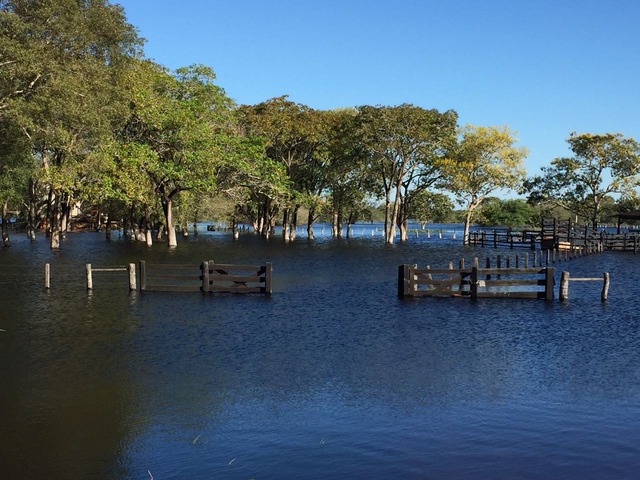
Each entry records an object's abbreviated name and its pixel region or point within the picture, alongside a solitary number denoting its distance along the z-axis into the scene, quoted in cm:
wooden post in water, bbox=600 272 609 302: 3266
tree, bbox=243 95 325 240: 8332
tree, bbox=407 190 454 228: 9700
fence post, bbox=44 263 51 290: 3541
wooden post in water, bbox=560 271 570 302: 3209
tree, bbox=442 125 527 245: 8725
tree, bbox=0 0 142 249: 3797
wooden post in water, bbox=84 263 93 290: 3500
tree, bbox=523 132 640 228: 9438
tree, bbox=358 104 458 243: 8094
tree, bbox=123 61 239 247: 6128
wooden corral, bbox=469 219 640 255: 7050
